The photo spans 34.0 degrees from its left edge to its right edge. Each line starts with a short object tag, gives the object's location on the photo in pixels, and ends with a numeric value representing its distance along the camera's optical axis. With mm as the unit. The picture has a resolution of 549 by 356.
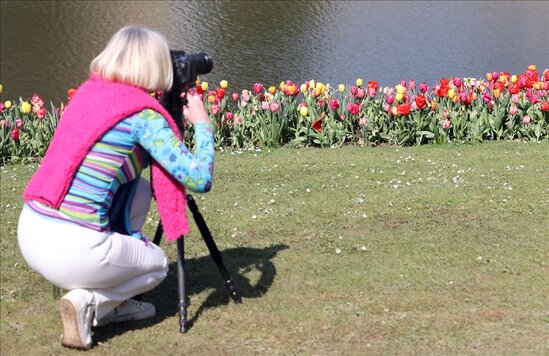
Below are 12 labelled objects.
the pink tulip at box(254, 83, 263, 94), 8883
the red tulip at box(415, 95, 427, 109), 8789
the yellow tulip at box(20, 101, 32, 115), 8500
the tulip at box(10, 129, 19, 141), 8203
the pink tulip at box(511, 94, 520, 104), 9053
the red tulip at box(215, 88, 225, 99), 8876
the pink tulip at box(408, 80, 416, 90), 9391
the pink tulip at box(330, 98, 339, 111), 8844
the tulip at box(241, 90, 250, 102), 9062
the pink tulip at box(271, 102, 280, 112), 8773
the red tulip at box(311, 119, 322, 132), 8906
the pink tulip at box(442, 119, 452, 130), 8781
